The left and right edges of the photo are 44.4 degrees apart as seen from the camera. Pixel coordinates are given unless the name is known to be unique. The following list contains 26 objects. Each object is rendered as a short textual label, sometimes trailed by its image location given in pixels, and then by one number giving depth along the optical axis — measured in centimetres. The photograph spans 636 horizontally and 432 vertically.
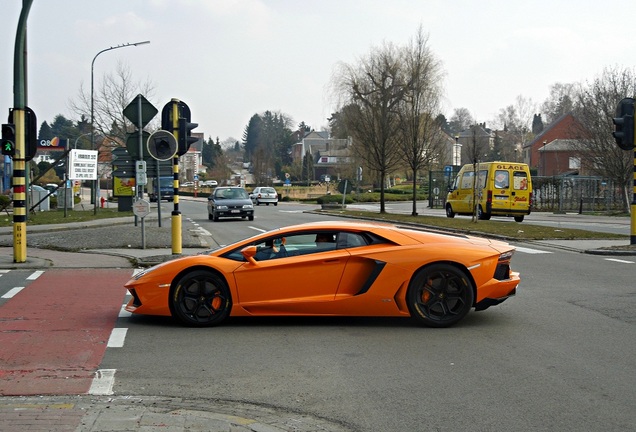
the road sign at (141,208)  1823
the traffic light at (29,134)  1509
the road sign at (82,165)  3688
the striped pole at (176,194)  1511
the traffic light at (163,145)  1502
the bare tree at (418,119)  3762
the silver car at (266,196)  6306
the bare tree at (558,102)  13301
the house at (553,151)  9306
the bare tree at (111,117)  4853
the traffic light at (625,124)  1791
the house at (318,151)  14262
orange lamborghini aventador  873
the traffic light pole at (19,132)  1478
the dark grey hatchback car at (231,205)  3550
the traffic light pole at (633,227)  1835
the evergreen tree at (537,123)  15930
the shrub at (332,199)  5755
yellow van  3256
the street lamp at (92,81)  4194
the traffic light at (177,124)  1534
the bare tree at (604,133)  4702
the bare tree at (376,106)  4028
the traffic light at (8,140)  1474
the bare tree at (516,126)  13175
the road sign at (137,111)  1880
